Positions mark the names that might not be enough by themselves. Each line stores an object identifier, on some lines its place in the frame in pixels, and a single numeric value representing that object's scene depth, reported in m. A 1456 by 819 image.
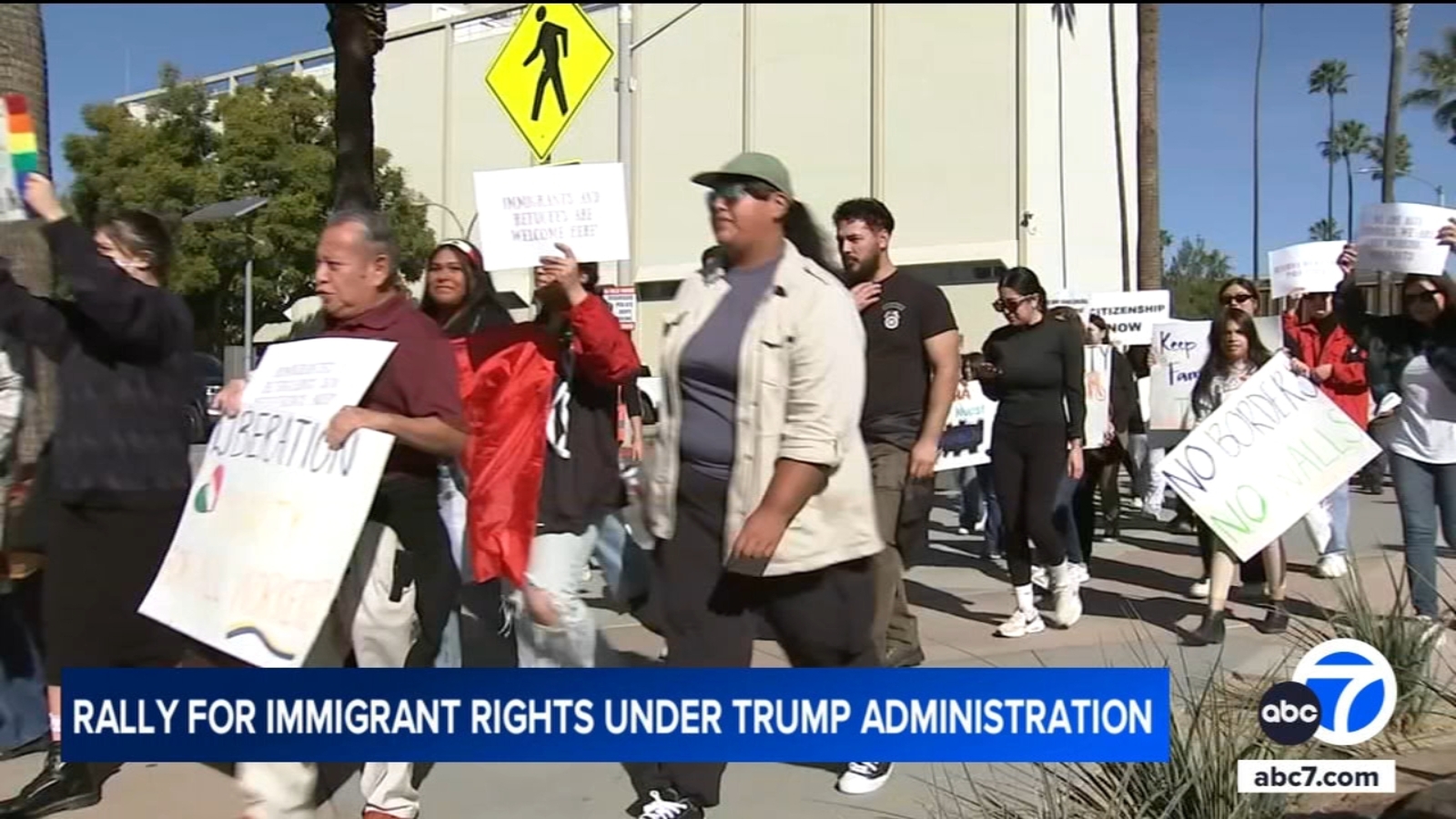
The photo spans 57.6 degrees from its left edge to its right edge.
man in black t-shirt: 5.21
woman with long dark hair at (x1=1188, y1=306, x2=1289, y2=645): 6.42
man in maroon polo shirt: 3.48
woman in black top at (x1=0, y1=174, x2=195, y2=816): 3.70
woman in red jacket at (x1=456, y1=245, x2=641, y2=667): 4.47
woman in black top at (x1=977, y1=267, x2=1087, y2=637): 6.31
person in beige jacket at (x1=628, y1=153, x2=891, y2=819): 3.59
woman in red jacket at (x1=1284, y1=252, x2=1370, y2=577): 6.78
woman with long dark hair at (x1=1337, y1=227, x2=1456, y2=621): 5.63
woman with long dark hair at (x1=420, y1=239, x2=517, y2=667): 4.55
